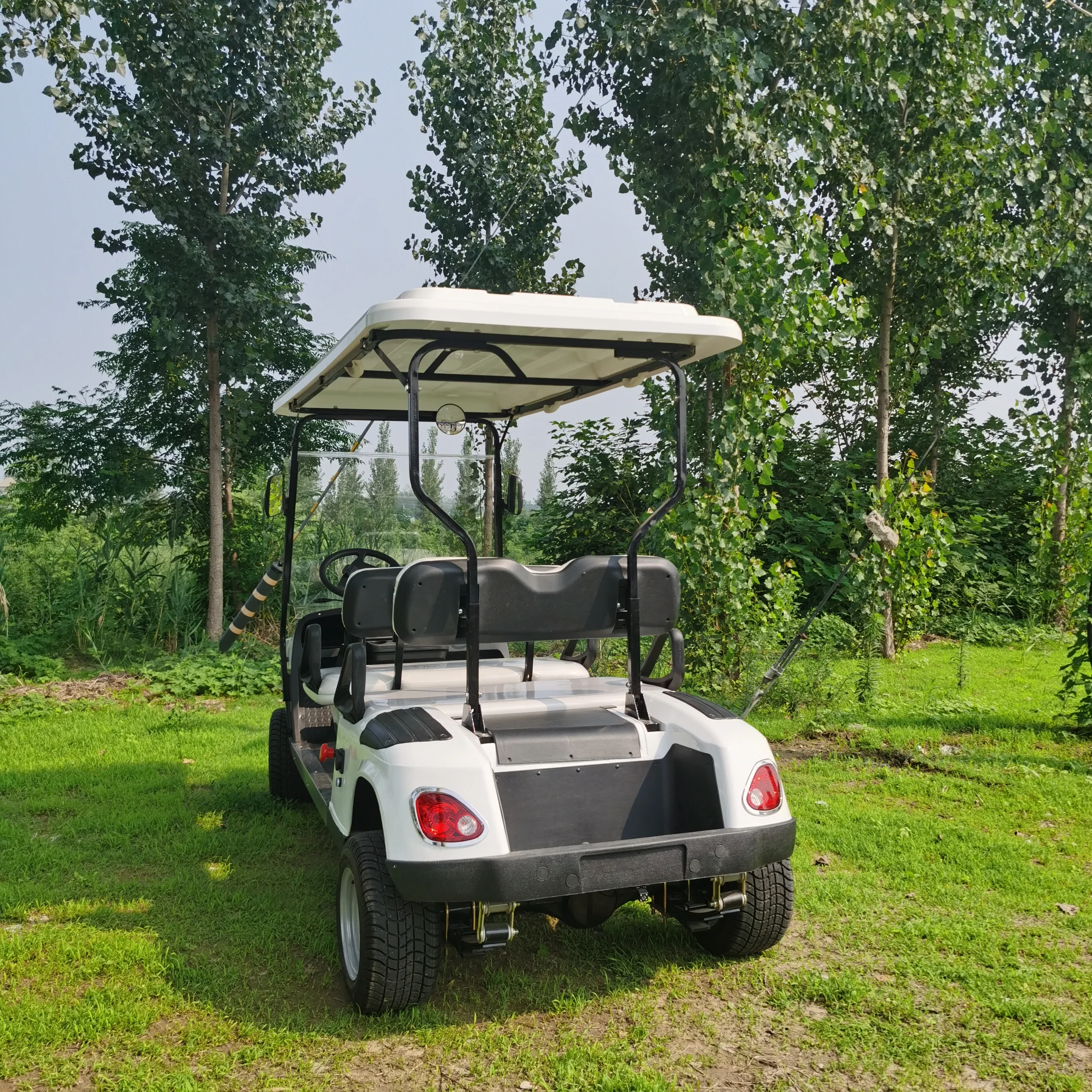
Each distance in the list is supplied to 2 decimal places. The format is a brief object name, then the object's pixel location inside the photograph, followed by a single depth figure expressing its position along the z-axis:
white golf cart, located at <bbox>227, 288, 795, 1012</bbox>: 2.80
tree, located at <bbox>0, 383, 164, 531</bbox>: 9.29
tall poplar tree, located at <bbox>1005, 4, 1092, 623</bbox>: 9.34
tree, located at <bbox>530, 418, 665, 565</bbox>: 10.69
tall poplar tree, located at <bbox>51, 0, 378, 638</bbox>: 8.35
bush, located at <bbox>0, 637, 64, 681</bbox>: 8.03
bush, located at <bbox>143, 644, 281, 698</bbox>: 7.80
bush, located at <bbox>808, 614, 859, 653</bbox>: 8.99
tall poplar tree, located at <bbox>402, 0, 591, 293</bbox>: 9.05
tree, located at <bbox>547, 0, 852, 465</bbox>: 6.92
